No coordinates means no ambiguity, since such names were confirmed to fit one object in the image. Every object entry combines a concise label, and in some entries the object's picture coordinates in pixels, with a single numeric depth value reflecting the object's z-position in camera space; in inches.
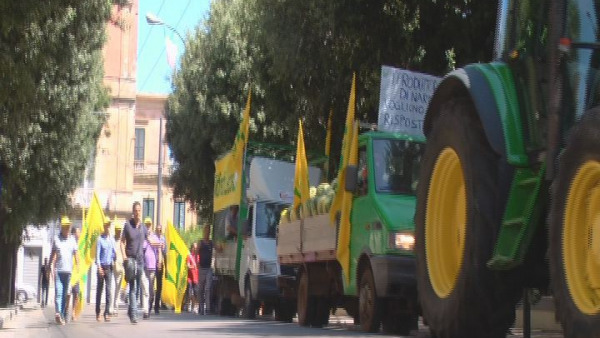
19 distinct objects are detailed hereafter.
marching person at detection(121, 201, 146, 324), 799.1
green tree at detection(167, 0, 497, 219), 759.7
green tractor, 232.2
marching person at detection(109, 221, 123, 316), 979.9
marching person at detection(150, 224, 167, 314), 1097.4
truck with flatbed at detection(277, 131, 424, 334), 586.2
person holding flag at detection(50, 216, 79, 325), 809.5
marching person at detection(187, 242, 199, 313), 1378.0
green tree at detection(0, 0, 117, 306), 605.9
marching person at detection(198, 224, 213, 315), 1173.0
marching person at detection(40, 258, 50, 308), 1630.2
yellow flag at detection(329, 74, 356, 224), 661.3
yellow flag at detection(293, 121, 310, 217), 796.6
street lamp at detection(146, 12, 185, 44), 1796.3
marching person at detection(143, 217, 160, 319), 846.7
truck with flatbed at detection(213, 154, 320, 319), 936.3
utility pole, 1955.6
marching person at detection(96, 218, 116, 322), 858.1
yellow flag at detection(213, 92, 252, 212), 1037.8
